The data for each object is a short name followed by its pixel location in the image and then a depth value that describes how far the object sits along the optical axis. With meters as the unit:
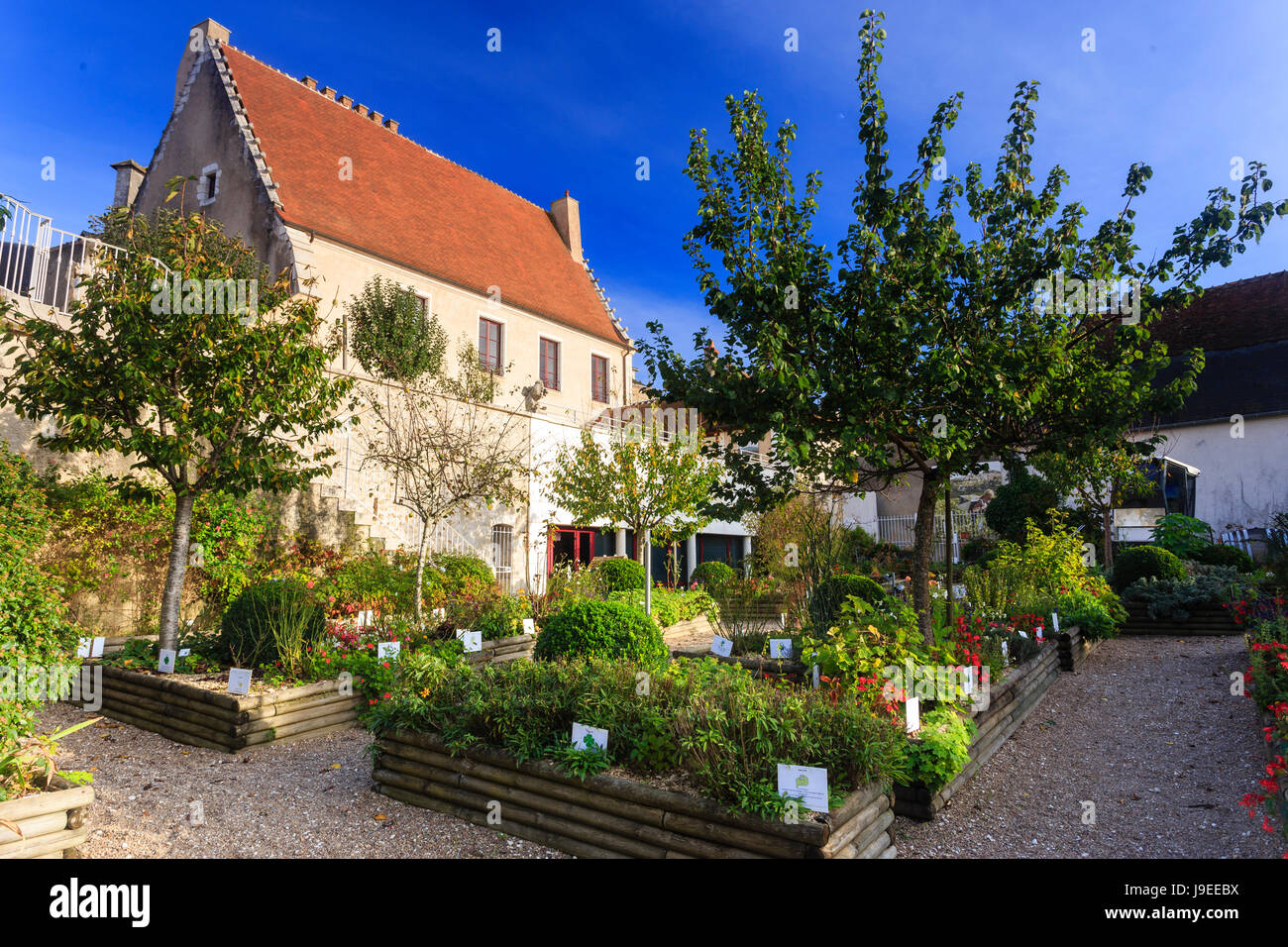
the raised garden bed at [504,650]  7.88
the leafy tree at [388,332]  14.41
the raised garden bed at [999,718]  4.32
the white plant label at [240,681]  5.91
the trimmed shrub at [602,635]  5.66
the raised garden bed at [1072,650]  8.55
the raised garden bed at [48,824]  3.17
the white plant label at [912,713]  4.36
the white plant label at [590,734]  3.92
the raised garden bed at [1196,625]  10.15
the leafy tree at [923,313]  5.50
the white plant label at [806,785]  3.20
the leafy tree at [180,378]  6.56
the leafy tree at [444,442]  9.34
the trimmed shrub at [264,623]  6.58
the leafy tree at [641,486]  11.88
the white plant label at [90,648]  6.81
